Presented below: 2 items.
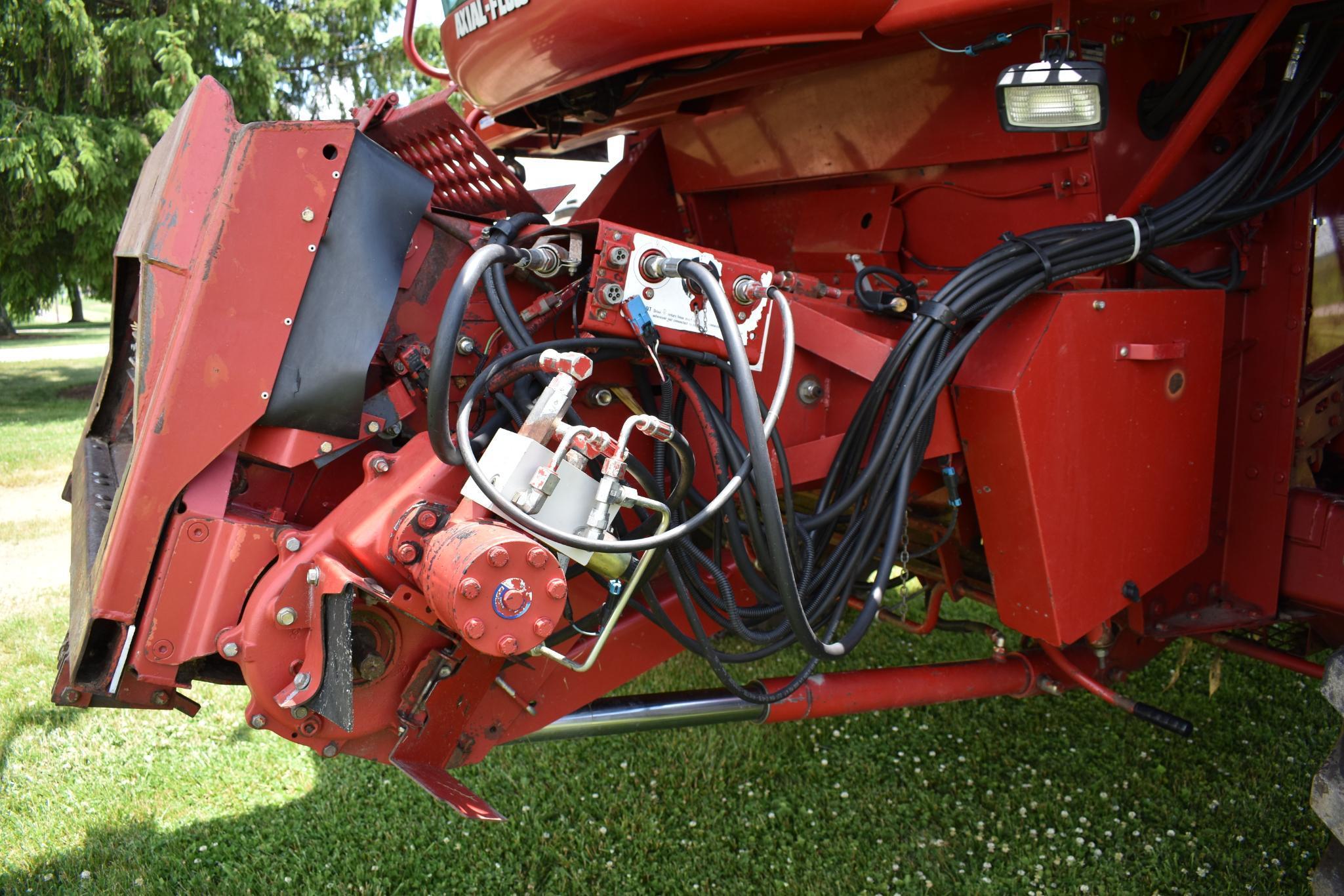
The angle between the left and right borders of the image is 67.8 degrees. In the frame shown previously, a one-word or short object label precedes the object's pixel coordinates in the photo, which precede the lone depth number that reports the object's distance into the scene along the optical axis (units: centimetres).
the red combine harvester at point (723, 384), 171
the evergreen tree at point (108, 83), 963
